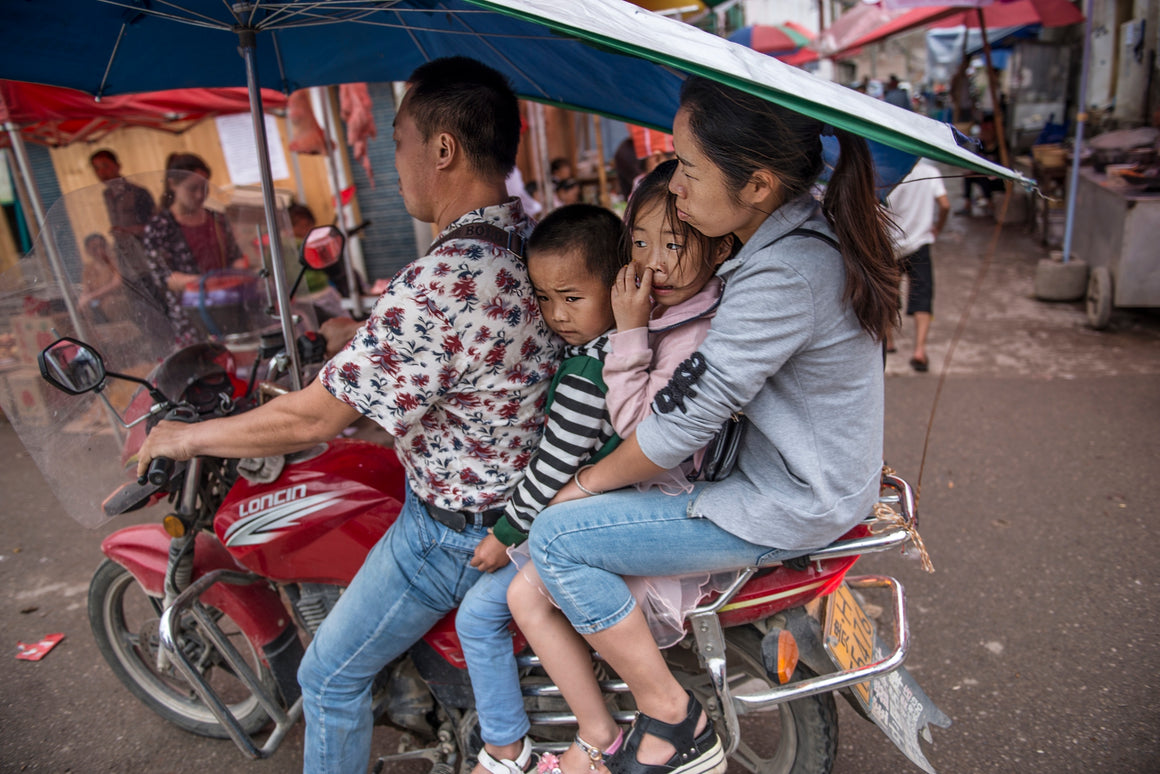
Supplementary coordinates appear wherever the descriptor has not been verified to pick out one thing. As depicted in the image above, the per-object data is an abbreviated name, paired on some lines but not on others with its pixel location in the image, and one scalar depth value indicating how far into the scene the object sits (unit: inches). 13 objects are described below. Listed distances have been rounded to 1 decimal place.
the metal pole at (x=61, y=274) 70.7
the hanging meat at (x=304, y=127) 235.8
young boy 63.5
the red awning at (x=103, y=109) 178.7
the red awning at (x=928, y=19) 364.8
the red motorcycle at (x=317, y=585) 67.6
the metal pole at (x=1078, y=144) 261.6
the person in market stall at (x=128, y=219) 81.9
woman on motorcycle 54.6
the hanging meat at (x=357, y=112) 230.1
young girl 60.6
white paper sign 300.8
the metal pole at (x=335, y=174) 208.5
